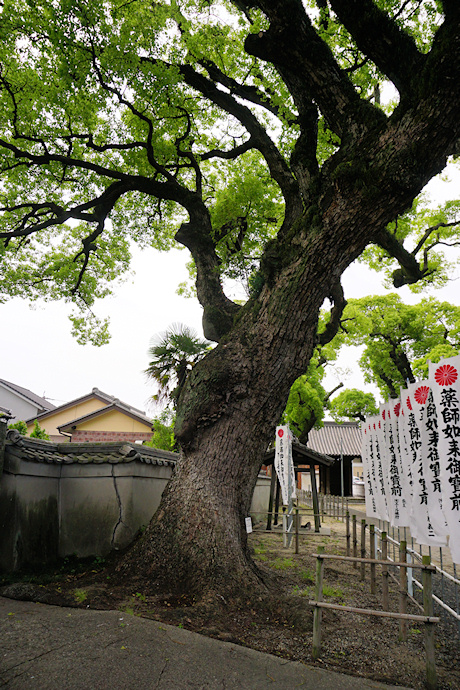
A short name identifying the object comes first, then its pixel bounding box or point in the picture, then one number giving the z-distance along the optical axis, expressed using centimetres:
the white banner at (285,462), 1124
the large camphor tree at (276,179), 516
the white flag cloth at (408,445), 534
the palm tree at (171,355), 1356
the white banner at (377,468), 711
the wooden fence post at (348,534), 929
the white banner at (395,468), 628
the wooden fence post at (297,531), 990
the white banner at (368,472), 766
